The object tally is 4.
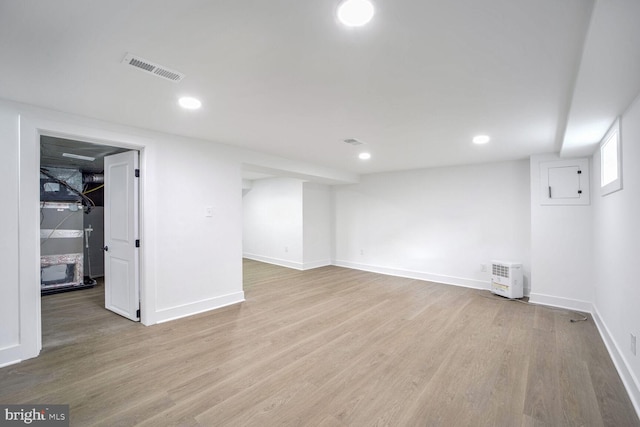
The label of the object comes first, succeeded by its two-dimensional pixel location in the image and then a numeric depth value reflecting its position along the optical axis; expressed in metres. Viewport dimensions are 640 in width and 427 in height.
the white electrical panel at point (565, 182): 3.90
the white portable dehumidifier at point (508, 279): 4.40
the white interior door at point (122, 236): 3.39
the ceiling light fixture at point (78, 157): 4.58
